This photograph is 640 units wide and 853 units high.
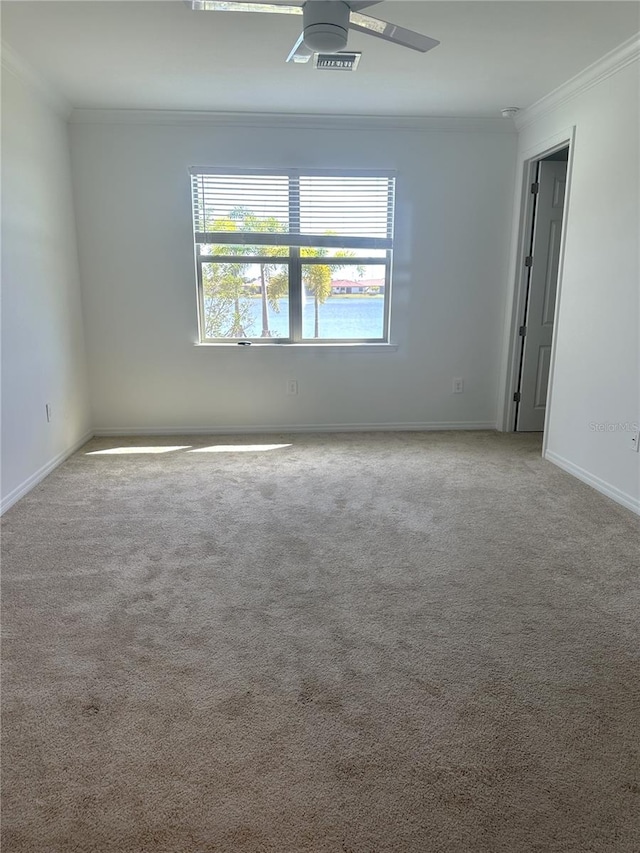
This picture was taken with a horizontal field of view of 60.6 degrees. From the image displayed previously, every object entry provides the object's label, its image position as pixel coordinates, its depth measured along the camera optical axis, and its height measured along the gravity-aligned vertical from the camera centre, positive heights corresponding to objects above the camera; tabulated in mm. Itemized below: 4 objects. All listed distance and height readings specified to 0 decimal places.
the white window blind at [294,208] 4516 +775
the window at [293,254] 4543 +400
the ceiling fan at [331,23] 2107 +1104
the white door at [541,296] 4559 +81
